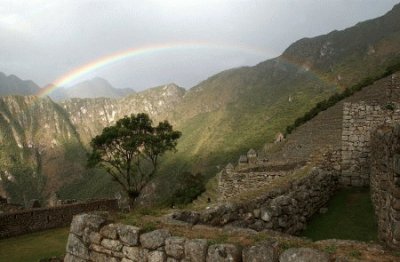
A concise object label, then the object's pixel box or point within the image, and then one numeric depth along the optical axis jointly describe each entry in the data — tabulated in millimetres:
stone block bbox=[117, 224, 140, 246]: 5891
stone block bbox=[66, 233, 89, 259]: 6633
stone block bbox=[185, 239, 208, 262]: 5152
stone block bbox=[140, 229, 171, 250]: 5624
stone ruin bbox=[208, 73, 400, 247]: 6352
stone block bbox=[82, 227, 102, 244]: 6430
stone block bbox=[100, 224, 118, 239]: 6196
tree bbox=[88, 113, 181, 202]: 35562
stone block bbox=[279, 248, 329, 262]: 4277
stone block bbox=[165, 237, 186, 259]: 5371
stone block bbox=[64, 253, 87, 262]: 6691
